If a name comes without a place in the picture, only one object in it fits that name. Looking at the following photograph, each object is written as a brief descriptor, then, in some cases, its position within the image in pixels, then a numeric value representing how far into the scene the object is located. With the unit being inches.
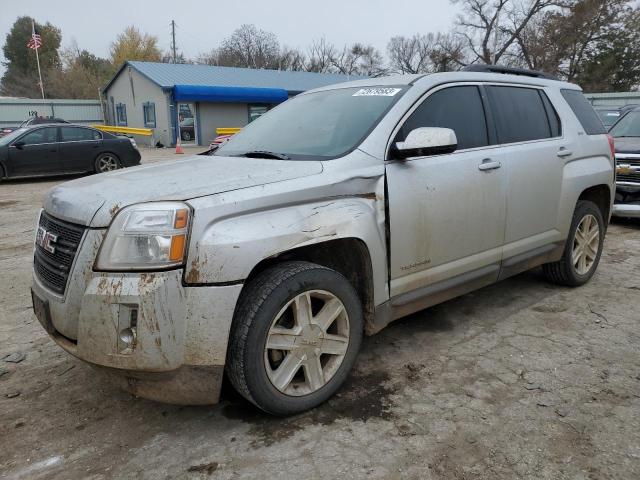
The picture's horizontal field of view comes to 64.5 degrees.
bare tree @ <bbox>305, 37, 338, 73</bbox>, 2377.0
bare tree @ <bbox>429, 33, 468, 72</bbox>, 1752.1
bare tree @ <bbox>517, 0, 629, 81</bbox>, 1480.1
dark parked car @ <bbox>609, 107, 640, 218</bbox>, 274.4
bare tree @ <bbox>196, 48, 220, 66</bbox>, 2314.7
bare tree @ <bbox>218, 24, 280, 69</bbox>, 2257.6
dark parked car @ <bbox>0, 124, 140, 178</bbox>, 482.9
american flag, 1261.1
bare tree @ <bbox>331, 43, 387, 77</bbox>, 2425.0
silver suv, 88.4
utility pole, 2358.5
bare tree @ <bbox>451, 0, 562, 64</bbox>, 1563.7
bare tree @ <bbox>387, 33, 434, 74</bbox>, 2448.3
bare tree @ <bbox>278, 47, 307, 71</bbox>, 2300.7
